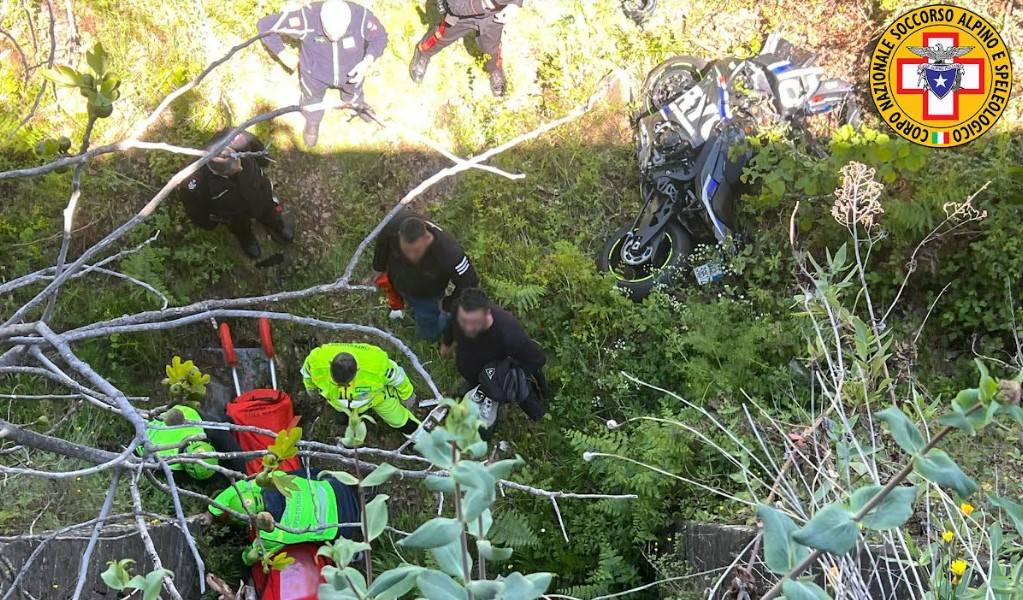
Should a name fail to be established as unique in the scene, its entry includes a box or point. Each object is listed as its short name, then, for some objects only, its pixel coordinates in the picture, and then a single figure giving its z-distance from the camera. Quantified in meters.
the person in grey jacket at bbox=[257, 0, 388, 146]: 6.63
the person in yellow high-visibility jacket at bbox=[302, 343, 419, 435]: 5.52
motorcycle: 6.32
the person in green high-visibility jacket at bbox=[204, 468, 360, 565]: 4.80
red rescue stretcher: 5.12
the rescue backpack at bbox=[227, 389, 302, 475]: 5.64
